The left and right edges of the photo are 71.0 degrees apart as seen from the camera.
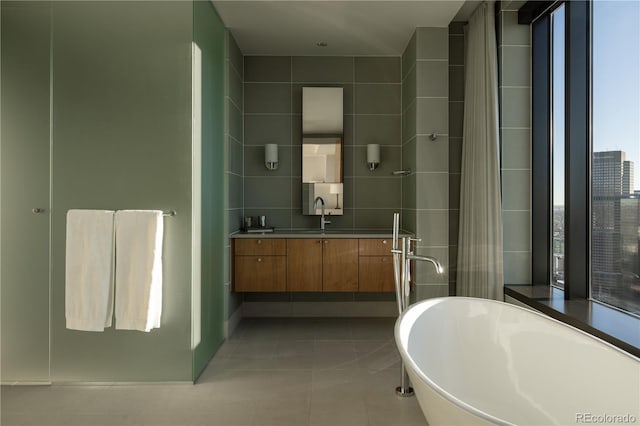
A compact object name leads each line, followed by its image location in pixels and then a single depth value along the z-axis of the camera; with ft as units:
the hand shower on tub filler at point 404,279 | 8.41
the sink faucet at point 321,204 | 14.22
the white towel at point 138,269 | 8.66
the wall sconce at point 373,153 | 13.89
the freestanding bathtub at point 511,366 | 5.34
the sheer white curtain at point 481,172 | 11.09
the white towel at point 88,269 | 8.72
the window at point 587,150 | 8.36
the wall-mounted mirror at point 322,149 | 14.16
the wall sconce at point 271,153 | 13.83
